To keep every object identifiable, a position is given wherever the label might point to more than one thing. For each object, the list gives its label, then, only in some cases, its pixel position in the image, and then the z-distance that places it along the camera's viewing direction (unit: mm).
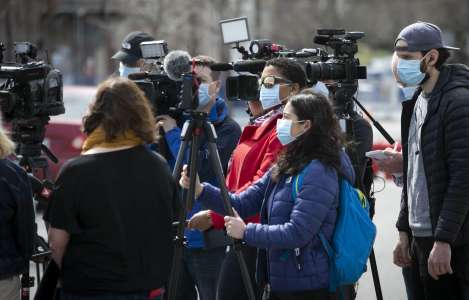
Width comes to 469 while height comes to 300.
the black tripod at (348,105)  12445
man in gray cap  9602
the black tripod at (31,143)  12602
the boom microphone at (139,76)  11523
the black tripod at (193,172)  9820
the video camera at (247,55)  10977
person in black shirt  7848
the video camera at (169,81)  11133
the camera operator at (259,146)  10461
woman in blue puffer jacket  8977
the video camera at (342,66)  12383
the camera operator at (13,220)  8820
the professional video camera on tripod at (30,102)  12055
